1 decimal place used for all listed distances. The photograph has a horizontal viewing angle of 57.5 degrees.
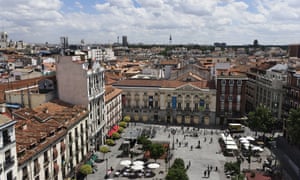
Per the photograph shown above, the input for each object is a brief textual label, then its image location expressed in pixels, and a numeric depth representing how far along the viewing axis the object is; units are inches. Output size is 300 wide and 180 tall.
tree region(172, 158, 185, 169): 1886.3
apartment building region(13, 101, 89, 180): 1462.8
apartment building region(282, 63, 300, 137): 2704.2
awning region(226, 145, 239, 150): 2563.0
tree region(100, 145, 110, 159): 2368.4
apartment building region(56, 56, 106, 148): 2313.0
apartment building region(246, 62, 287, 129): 3157.0
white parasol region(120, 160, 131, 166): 2202.5
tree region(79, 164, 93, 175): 1975.9
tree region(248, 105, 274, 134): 2864.2
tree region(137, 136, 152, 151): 2429.3
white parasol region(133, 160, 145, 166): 2203.7
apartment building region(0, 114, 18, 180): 1209.4
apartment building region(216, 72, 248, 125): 3412.9
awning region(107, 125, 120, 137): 2943.2
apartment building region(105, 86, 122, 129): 2947.8
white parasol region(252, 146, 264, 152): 2564.0
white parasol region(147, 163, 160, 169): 2167.1
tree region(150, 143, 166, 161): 2269.4
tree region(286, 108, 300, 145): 2160.4
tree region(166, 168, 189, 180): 1750.7
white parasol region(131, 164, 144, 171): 2118.6
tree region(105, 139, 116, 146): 2696.9
